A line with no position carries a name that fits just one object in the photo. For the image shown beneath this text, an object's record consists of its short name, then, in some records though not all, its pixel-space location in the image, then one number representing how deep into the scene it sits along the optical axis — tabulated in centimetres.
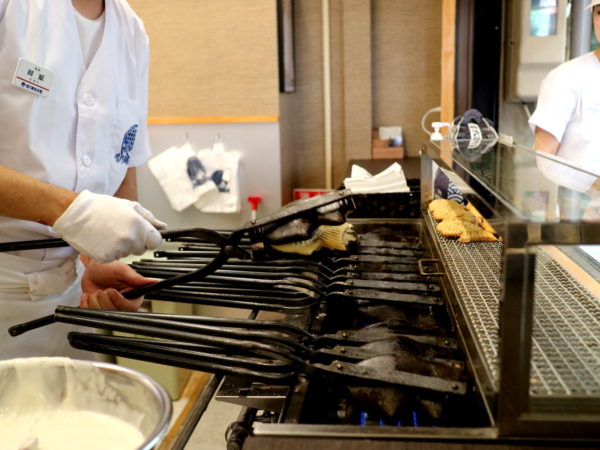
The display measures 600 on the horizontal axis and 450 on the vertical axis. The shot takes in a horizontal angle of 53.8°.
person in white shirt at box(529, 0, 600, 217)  265
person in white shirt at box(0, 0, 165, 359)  112
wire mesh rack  76
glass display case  69
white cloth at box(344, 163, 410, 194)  138
